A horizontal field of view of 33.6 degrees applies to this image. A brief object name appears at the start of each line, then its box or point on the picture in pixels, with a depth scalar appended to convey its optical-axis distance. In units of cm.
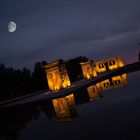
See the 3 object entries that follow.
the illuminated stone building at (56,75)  2278
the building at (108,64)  4219
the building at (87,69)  3534
